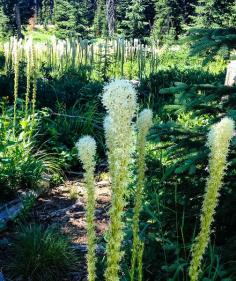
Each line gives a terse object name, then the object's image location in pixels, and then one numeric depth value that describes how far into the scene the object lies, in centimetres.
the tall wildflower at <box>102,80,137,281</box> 107
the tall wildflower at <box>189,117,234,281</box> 113
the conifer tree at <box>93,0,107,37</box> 6774
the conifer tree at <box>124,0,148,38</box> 4544
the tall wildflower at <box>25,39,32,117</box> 586
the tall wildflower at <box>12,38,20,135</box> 596
